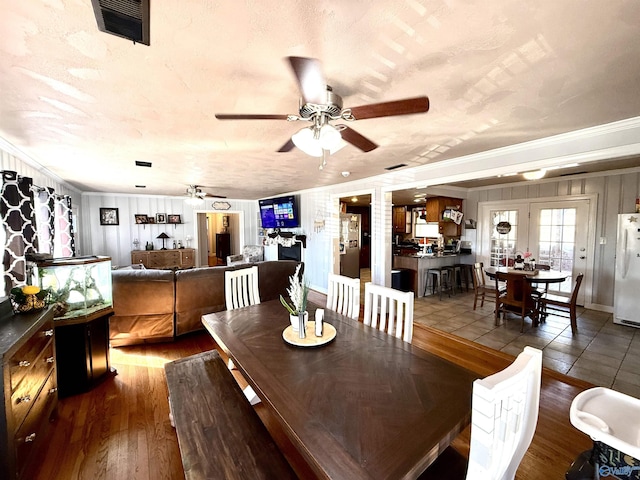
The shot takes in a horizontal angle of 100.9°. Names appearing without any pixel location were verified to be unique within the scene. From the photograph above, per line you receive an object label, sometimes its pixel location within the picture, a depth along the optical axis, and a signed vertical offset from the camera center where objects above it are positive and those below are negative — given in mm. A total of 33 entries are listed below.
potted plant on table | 1747 -550
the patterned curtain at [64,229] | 4227 -16
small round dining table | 3719 -755
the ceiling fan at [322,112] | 1295 +633
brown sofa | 3121 -922
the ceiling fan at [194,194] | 5267 +667
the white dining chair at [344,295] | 2400 -665
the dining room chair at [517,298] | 3801 -1108
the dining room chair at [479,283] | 4562 -1042
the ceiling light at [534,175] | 3760 +730
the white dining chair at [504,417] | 745 -596
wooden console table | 6773 -805
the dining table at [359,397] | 904 -771
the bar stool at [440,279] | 5445 -1160
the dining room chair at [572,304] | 3600 -1126
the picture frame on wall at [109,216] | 6568 +294
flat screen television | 6496 +373
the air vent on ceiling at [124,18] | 987 +840
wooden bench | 1151 -1047
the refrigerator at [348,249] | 7090 -638
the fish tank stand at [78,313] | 2180 -759
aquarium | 2133 -472
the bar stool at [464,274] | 6129 -1147
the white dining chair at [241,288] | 2695 -654
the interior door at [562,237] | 4832 -248
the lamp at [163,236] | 7171 -234
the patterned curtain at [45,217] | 3494 +157
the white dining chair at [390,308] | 1927 -659
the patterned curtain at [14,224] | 2357 +42
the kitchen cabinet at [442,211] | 6066 +305
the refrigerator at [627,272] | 3816 -712
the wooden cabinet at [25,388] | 1333 -958
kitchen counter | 5477 -826
